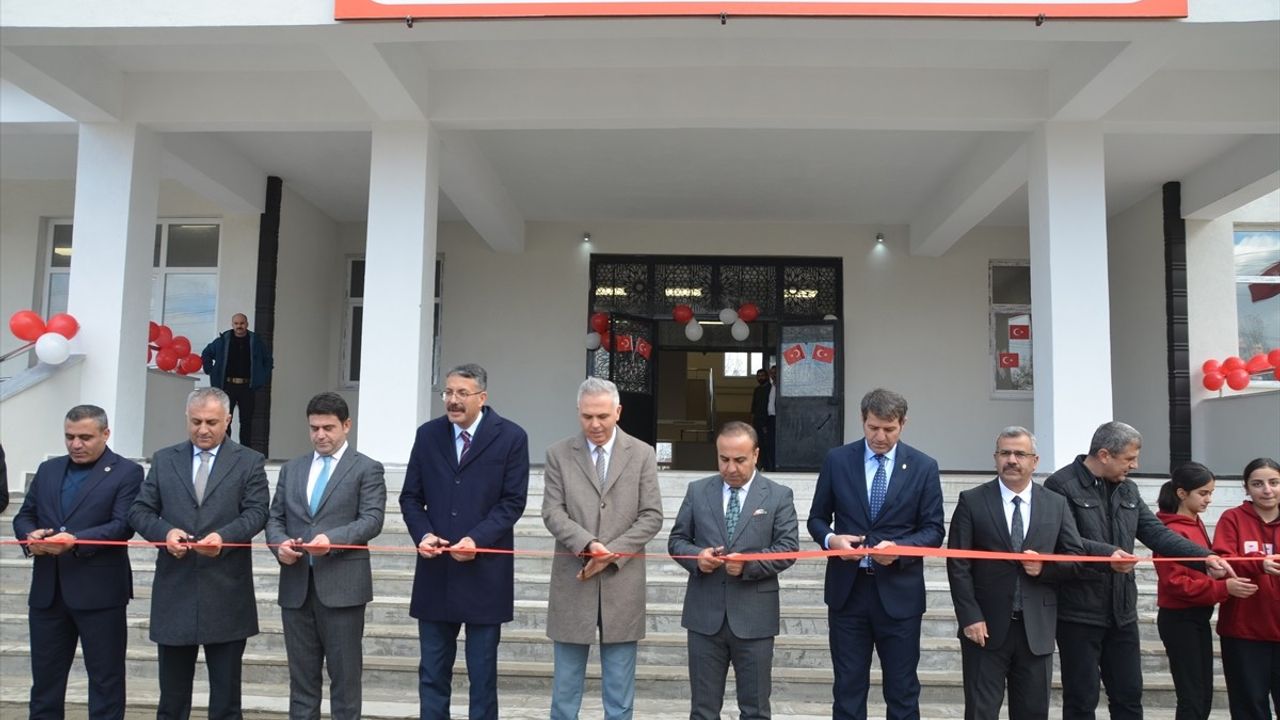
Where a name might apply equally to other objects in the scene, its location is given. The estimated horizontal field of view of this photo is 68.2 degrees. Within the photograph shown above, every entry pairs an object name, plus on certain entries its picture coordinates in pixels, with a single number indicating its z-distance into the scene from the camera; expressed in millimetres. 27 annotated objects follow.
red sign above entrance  5512
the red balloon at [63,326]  7195
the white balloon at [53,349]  7051
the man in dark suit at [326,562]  3559
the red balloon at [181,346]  9508
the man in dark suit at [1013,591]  3445
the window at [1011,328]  11672
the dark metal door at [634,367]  11352
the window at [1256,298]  10312
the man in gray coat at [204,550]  3525
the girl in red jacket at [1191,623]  3639
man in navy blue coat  3555
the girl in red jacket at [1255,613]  3586
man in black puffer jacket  3549
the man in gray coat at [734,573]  3402
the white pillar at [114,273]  7379
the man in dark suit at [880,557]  3441
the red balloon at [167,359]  9281
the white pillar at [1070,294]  7004
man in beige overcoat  3525
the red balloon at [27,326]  7219
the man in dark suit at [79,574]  3627
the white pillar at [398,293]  7184
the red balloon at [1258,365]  9508
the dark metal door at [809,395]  11344
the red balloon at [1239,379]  9477
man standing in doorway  9047
